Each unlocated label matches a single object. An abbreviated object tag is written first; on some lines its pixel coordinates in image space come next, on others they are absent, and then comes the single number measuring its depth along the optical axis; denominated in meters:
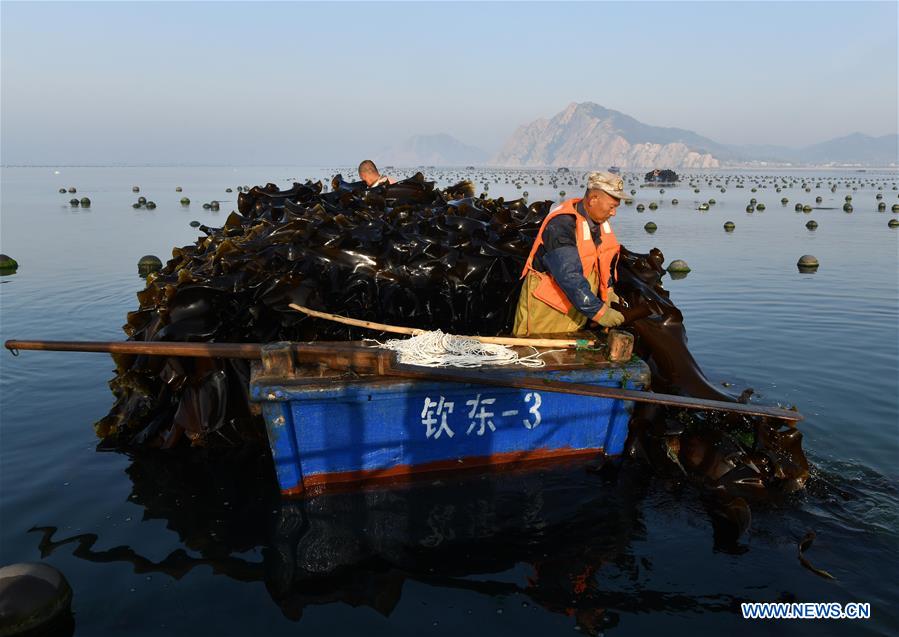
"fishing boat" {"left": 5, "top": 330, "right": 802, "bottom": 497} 4.60
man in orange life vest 5.22
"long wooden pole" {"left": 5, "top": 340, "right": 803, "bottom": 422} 4.55
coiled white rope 4.91
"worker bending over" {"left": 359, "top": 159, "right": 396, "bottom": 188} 10.45
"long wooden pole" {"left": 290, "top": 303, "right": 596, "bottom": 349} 5.44
